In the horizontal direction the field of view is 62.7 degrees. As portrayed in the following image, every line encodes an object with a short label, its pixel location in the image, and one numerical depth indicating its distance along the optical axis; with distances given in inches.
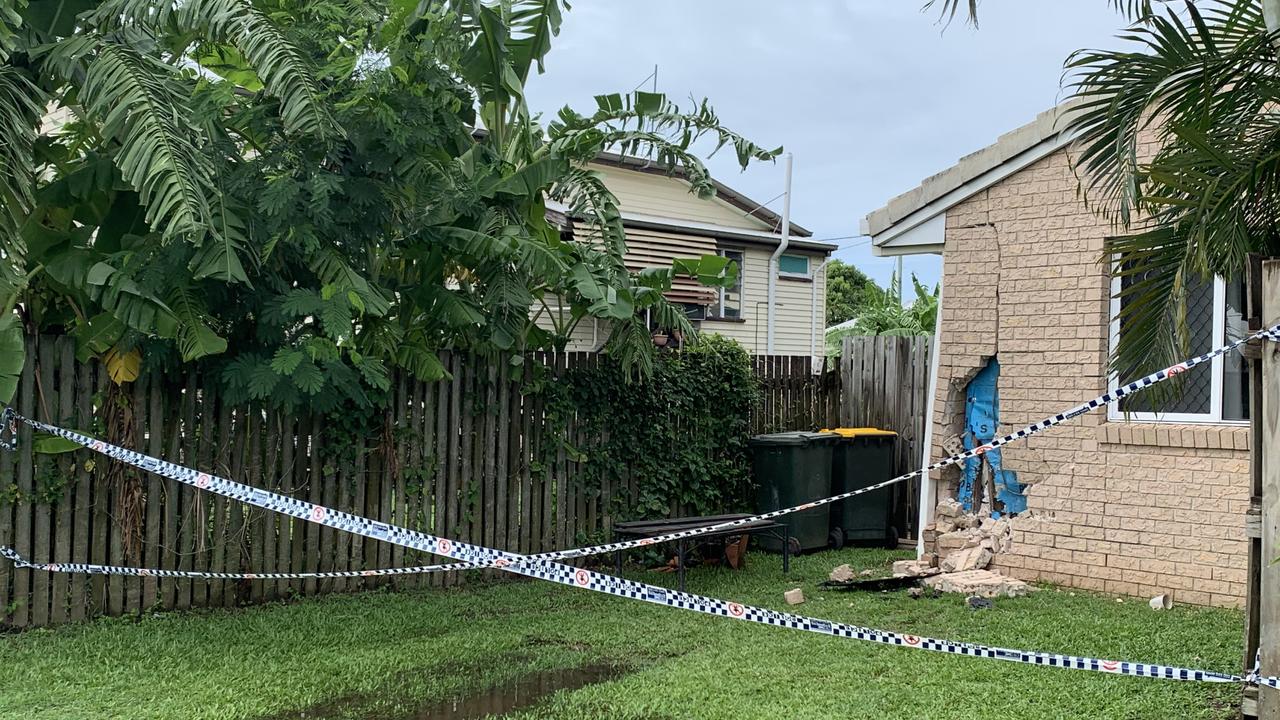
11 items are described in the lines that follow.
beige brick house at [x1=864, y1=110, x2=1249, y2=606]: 320.2
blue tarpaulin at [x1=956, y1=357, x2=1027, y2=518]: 370.3
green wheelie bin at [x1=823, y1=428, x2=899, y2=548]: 445.1
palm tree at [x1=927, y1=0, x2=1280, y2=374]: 203.0
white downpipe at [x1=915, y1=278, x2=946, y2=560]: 387.5
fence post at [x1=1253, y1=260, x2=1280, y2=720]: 187.5
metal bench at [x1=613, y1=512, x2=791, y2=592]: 343.9
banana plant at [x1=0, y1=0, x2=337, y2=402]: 231.6
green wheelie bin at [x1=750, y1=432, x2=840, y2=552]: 424.5
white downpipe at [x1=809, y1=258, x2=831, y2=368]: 983.0
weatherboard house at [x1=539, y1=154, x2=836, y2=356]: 808.3
